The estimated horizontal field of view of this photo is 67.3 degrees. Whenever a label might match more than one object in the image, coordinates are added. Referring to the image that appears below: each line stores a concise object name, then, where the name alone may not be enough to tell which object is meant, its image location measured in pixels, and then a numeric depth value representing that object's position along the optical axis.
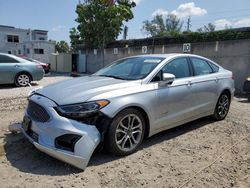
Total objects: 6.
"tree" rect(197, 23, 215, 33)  37.05
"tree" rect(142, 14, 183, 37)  42.03
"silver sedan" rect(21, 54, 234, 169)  2.34
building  22.05
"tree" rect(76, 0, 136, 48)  14.66
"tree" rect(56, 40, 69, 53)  37.24
